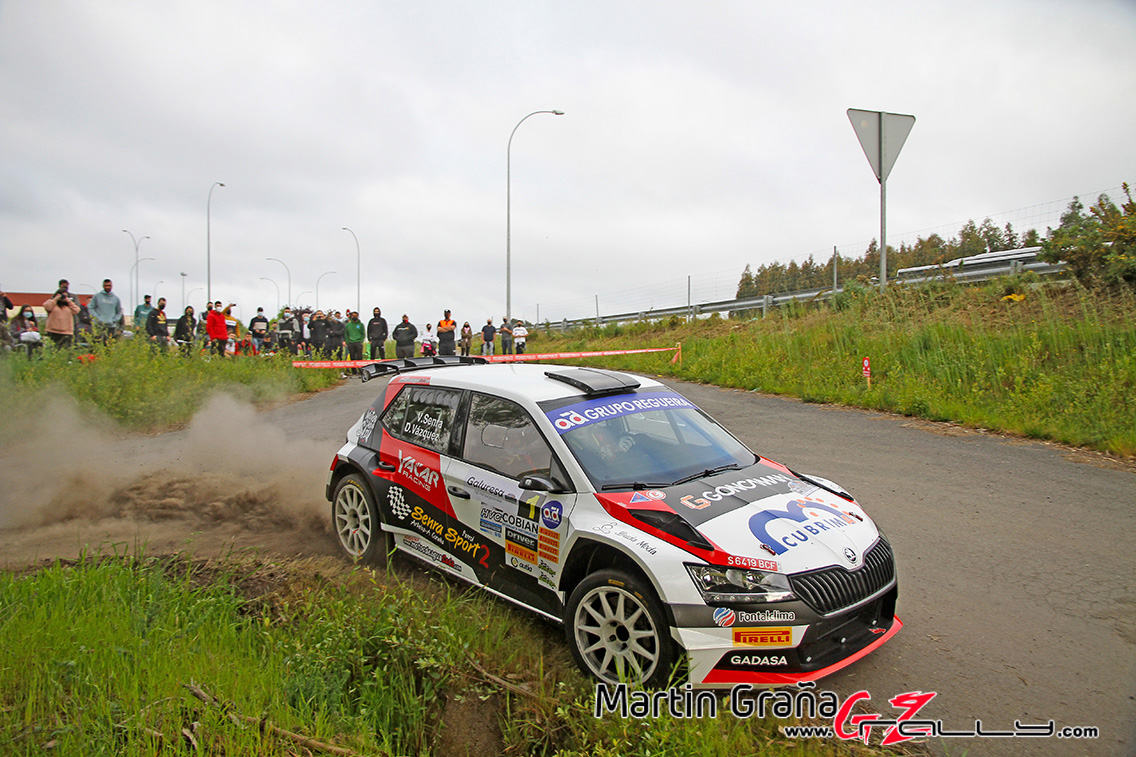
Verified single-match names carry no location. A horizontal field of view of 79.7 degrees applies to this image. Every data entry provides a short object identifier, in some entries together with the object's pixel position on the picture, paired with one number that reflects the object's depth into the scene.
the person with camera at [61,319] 15.87
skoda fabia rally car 3.37
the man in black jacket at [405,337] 22.56
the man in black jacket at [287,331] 24.91
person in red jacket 20.20
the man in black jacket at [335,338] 23.41
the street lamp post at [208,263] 33.34
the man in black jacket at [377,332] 22.50
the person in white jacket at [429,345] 25.64
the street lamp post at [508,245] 28.41
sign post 12.17
